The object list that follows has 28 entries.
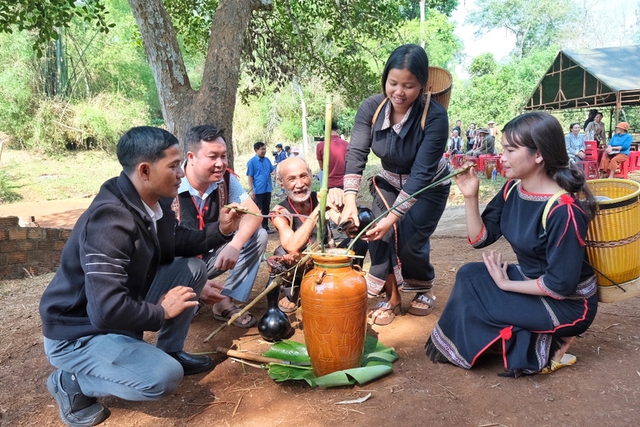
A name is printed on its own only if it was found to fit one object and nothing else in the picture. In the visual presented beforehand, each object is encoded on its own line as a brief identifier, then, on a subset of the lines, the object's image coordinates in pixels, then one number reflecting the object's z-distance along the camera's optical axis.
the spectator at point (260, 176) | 8.80
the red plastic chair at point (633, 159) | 10.81
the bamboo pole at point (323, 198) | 2.25
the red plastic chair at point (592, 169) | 10.26
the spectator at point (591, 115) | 12.83
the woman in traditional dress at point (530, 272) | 2.15
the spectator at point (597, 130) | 12.37
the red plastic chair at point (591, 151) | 10.49
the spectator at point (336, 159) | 7.17
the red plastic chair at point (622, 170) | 10.45
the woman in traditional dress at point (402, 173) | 2.64
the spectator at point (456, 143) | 16.66
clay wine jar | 2.14
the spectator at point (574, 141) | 11.32
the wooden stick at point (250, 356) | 2.51
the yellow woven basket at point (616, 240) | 2.20
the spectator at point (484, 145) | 13.80
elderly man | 2.80
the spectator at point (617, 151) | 10.09
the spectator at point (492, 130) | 13.87
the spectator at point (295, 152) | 12.34
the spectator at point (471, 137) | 16.80
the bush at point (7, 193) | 13.36
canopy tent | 12.78
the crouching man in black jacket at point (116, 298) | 1.88
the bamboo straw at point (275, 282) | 2.48
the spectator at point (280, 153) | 13.54
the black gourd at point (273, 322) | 2.77
